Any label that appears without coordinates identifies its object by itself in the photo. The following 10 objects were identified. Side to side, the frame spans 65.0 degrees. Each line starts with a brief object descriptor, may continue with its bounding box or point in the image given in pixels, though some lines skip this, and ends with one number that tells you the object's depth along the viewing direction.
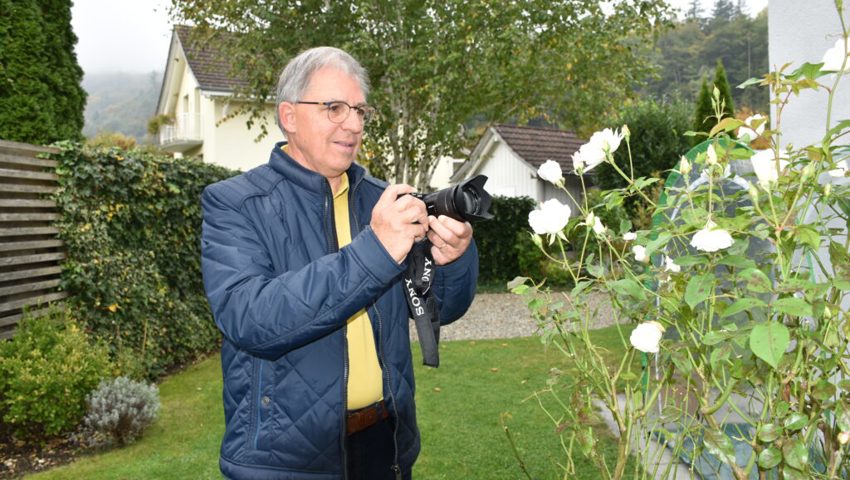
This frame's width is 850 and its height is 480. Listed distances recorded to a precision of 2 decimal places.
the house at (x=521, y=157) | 21.91
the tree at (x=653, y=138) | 17.16
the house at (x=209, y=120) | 22.88
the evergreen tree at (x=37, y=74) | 6.25
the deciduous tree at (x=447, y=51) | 11.30
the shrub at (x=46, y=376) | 5.11
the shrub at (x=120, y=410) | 5.36
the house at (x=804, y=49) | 3.40
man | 1.63
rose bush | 1.27
